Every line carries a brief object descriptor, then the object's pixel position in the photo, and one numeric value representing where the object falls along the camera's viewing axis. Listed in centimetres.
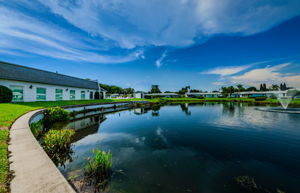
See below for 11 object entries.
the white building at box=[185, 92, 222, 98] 6795
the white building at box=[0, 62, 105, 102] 1301
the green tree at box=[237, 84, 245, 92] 6911
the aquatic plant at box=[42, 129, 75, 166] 439
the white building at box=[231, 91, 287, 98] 4888
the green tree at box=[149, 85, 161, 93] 7732
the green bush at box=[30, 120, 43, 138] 629
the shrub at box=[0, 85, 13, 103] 1165
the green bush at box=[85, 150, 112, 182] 337
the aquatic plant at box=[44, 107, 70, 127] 911
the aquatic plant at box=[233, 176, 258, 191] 308
